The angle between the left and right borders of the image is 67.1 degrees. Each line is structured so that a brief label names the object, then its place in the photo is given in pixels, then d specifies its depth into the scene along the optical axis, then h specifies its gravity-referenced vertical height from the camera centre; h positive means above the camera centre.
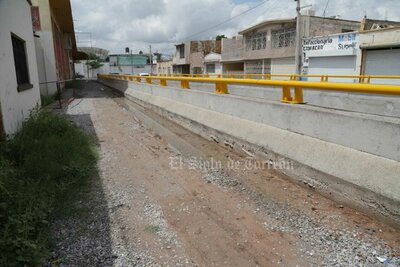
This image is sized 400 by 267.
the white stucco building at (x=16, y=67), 5.77 +0.22
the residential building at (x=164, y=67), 72.93 +1.77
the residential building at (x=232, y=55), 44.70 +2.66
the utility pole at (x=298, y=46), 27.12 +2.53
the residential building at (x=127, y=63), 79.88 +2.90
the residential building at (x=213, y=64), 50.66 +1.63
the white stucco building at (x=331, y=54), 24.67 +1.54
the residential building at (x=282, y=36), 32.03 +4.10
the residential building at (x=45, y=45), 17.44 +1.73
